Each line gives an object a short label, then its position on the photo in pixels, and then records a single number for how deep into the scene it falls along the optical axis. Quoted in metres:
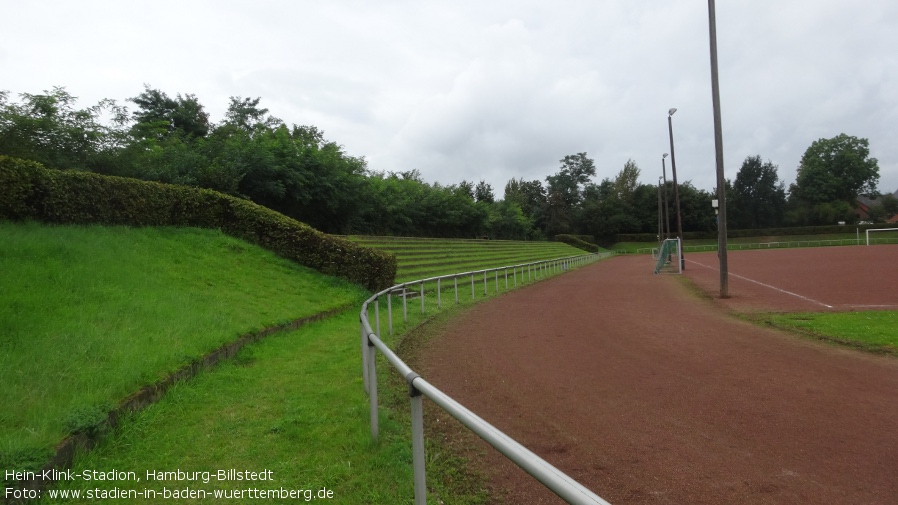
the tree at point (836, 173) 74.88
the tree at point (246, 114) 41.50
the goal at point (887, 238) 52.59
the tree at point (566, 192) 78.75
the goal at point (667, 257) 26.95
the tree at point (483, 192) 73.91
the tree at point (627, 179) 90.99
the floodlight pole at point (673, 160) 28.86
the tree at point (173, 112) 35.25
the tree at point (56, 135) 12.86
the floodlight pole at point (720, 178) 14.36
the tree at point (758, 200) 77.44
